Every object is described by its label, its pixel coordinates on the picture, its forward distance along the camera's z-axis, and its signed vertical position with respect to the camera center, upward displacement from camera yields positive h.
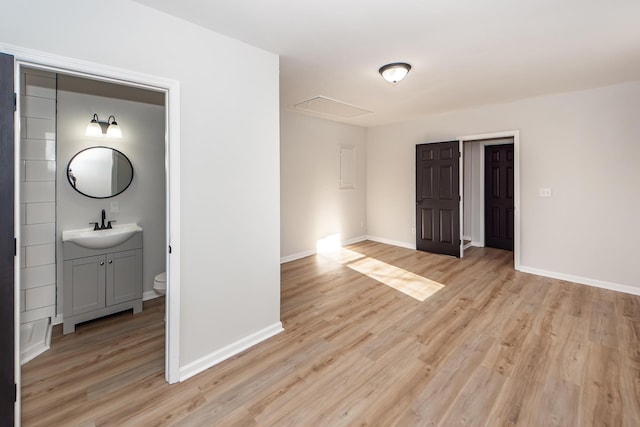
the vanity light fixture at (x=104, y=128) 3.00 +0.94
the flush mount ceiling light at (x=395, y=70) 2.90 +1.48
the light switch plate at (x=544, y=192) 4.16 +0.34
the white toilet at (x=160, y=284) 3.22 -0.78
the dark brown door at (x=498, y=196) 5.69 +0.38
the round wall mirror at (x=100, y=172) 2.98 +0.46
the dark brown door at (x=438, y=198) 5.14 +0.33
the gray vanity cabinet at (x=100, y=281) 2.71 -0.67
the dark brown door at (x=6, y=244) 1.49 -0.16
